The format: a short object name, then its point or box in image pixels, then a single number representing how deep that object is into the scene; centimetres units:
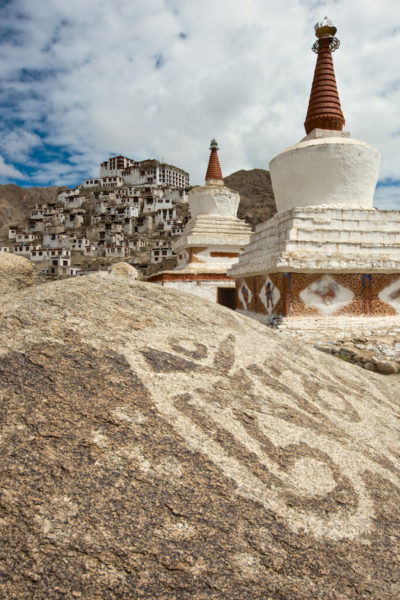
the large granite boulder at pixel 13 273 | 522
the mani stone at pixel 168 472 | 172
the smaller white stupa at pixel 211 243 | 1667
